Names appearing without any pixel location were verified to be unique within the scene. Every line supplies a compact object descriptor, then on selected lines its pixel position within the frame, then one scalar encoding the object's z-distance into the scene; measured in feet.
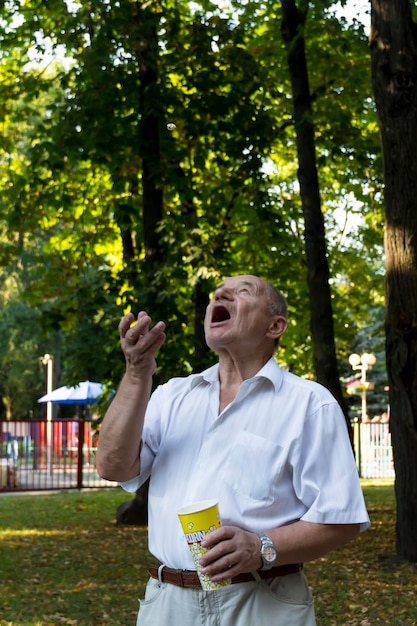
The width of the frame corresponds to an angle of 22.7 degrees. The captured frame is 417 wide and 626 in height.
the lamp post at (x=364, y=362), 117.70
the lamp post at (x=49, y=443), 87.51
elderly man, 10.71
